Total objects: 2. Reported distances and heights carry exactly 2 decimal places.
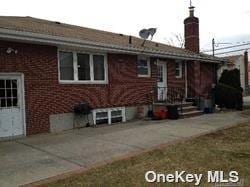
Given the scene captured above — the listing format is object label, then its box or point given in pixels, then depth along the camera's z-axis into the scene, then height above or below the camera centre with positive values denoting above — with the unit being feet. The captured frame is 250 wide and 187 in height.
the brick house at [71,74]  23.30 +2.43
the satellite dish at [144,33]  37.46 +9.95
